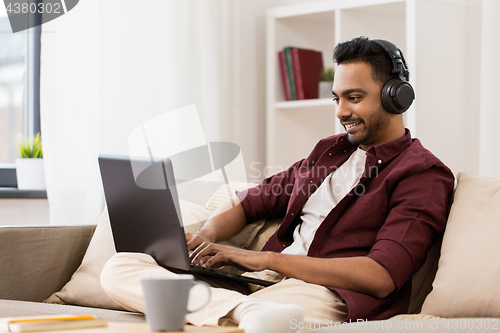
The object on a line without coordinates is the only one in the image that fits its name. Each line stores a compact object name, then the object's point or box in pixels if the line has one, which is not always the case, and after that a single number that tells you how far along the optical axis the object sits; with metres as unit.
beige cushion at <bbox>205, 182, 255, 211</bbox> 3.10
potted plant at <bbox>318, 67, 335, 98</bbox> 4.02
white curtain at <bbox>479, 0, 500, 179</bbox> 3.60
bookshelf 3.69
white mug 2.20
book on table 2.26
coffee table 2.25
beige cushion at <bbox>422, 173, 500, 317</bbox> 2.61
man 2.65
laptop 2.61
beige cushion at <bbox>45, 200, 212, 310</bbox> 2.95
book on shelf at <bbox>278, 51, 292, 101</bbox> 4.08
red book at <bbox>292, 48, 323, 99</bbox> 4.06
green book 4.06
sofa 2.61
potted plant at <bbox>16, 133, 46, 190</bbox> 3.74
